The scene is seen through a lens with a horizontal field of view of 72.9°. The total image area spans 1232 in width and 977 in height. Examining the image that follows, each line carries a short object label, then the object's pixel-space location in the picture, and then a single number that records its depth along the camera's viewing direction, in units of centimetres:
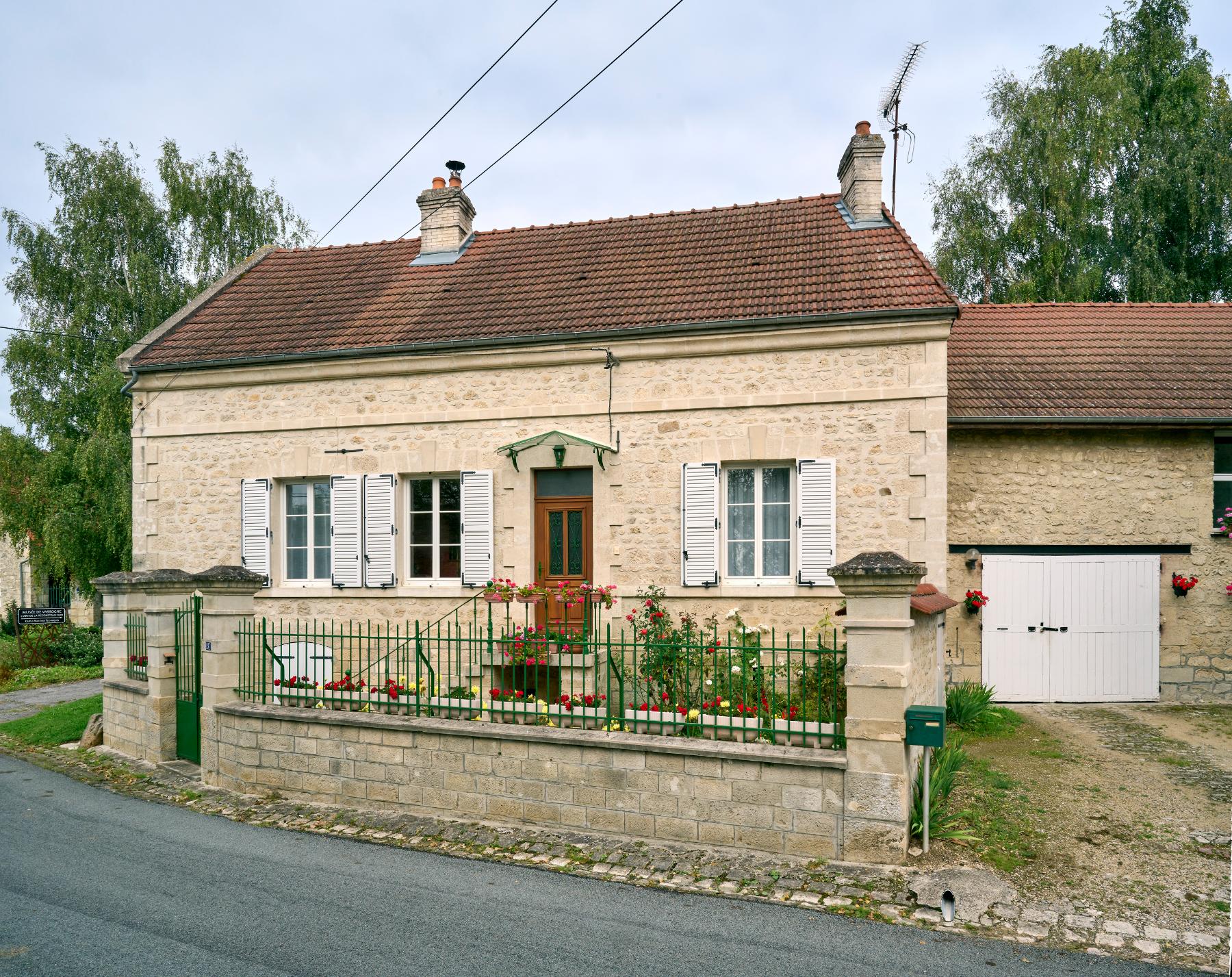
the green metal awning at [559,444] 948
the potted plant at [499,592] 875
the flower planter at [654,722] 599
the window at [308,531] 1092
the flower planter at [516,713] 643
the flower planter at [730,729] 578
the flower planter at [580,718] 623
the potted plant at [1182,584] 1003
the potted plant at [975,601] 1012
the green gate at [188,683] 841
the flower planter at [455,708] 666
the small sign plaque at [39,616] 1723
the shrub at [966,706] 891
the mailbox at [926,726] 524
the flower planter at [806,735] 559
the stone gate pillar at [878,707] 529
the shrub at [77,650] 1828
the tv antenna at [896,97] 1208
